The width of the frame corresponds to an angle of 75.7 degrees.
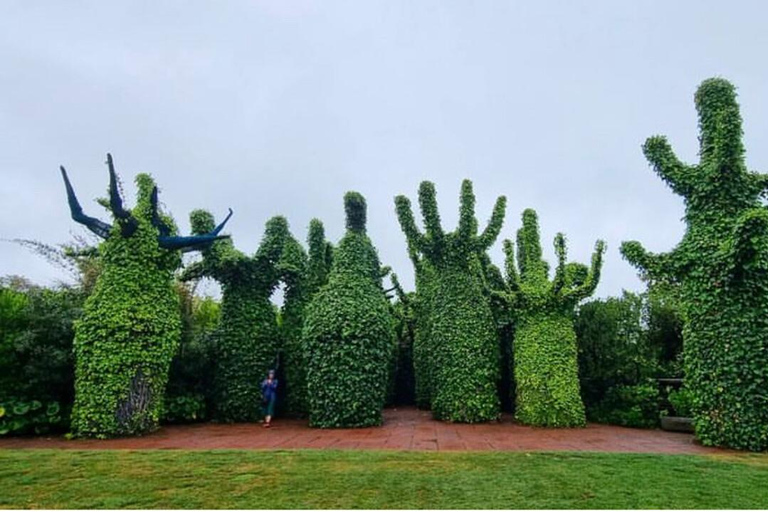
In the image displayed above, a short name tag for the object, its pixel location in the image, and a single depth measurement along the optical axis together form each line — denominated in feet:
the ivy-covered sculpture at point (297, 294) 40.09
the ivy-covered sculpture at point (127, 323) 28.89
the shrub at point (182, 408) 36.32
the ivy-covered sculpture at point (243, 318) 37.81
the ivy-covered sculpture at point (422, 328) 46.78
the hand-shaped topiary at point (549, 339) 34.12
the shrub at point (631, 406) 36.06
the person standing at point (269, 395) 35.99
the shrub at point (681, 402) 34.50
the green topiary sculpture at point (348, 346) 33.68
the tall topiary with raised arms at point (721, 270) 24.35
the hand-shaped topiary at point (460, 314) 35.91
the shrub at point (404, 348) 54.39
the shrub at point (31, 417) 29.09
